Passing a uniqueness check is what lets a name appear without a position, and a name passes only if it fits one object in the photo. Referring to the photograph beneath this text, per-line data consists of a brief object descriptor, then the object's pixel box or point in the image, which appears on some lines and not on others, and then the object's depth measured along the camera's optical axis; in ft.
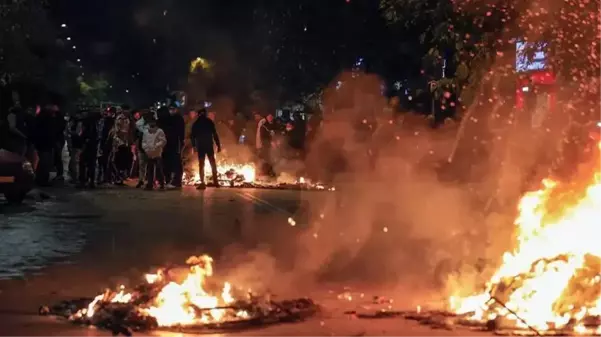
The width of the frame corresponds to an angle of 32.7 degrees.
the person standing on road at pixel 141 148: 70.90
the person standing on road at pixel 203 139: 71.97
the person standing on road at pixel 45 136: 70.59
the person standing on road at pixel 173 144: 72.01
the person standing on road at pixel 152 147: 70.13
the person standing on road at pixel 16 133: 71.41
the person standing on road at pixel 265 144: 85.40
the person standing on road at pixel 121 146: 75.25
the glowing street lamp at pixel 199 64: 169.53
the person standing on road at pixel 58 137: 71.87
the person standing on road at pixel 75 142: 71.99
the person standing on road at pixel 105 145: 72.90
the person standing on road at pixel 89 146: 71.41
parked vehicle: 57.72
